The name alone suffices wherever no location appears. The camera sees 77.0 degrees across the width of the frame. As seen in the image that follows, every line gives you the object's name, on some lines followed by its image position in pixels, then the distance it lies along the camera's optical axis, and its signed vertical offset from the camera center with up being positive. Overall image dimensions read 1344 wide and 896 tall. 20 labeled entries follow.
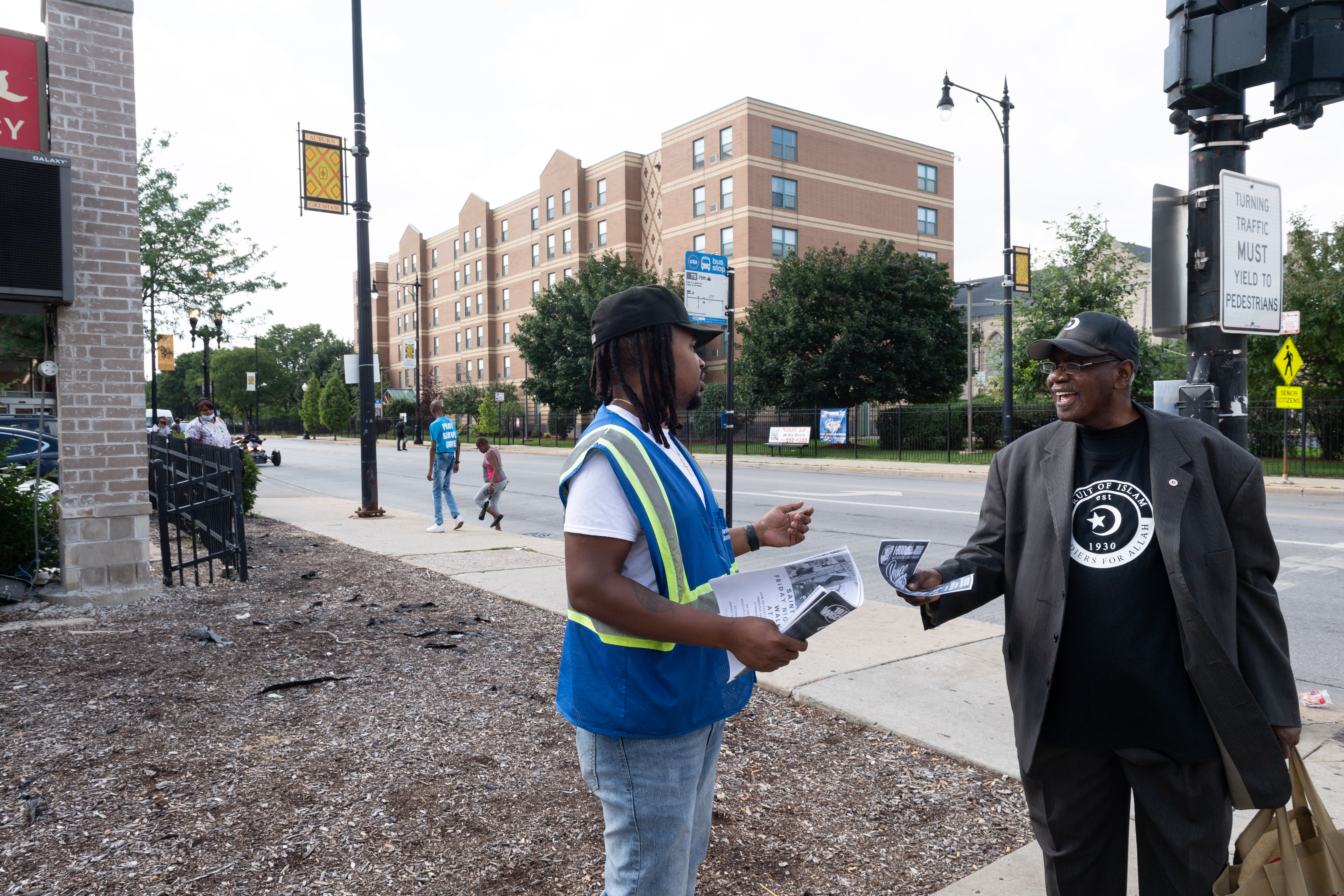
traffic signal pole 3.38 +0.61
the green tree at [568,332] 44.28 +4.97
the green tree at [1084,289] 27.81 +4.31
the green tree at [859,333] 32.72 +3.42
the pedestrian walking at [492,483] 12.75 -0.90
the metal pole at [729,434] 8.24 -0.13
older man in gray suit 2.08 -0.57
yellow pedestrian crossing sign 16.98 +1.09
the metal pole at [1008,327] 21.12 +2.32
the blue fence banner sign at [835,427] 30.61 -0.23
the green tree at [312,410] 80.31 +1.50
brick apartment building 42.97 +12.42
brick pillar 6.74 +0.91
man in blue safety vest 1.71 -0.39
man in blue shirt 12.43 -0.53
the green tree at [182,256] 20.27 +4.38
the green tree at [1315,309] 23.03 +2.87
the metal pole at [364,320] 13.19 +1.74
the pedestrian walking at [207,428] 13.69 -0.02
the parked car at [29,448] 13.07 -0.36
